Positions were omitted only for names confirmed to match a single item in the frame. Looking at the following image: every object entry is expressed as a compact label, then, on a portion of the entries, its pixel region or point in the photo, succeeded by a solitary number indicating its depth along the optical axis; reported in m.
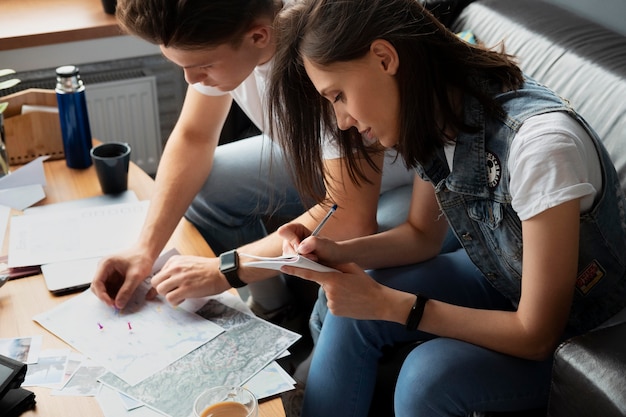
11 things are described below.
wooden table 1.14
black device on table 1.12
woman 1.15
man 1.38
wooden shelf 2.38
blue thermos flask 1.78
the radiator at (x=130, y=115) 2.64
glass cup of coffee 1.05
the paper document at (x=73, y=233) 1.52
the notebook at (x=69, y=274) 1.43
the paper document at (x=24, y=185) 1.72
